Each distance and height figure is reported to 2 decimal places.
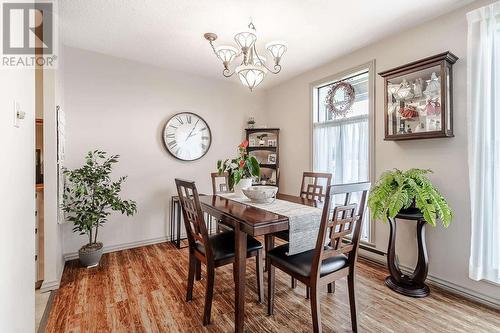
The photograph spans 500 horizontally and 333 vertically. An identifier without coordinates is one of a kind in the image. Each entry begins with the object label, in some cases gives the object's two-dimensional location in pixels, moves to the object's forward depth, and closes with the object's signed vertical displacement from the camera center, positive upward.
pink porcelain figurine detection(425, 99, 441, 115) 2.29 +0.55
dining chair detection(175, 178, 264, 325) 1.79 -0.67
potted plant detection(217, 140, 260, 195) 2.27 -0.04
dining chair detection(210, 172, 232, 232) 3.06 -0.30
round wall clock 3.65 +0.45
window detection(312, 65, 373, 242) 3.00 +0.40
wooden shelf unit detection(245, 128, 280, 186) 4.28 +0.29
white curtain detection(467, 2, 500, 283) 1.99 +0.22
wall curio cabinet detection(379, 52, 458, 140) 2.22 +0.66
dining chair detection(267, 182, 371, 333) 1.53 -0.66
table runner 1.70 -0.43
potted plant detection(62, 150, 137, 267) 2.70 -0.42
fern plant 2.04 -0.28
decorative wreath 3.21 +0.91
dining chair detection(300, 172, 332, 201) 2.67 -0.28
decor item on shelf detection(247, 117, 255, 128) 4.38 +0.78
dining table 1.59 -0.42
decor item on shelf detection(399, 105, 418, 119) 2.45 +0.54
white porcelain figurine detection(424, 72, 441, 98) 2.29 +0.75
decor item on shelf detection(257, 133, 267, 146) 4.37 +0.48
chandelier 2.07 +1.00
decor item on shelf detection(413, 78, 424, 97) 2.42 +0.79
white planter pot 2.37 -0.19
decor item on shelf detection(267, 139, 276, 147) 4.30 +0.40
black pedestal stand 2.18 -0.95
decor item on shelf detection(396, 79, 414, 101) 2.49 +0.76
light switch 1.10 +0.24
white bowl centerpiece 2.13 -0.25
